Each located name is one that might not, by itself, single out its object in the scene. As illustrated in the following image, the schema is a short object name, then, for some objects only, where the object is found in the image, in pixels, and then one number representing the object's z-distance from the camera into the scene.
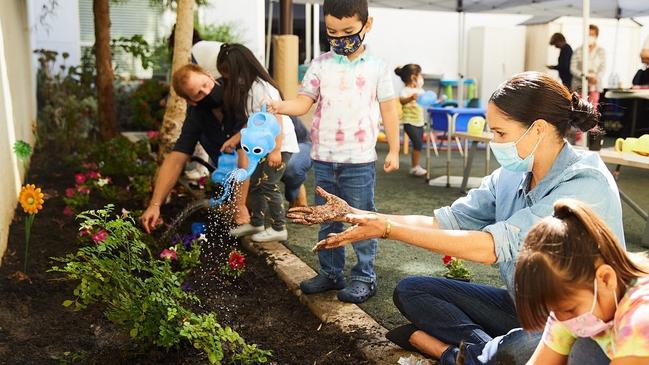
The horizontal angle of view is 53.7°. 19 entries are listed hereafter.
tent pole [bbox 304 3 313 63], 11.70
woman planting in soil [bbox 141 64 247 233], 3.75
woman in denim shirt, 1.96
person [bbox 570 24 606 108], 9.66
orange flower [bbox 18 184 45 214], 2.86
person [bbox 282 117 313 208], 4.31
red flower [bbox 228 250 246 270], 3.44
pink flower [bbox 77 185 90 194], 4.89
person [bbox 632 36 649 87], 7.51
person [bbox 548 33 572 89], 9.89
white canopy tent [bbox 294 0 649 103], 9.85
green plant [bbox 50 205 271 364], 2.30
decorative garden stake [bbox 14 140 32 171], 3.40
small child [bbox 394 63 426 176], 7.32
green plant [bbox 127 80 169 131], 8.62
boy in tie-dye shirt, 3.19
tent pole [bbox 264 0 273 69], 8.32
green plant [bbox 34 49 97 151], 7.30
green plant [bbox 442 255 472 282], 3.18
